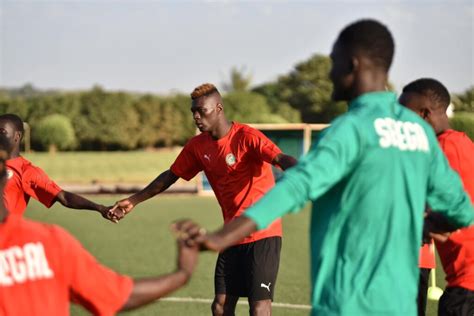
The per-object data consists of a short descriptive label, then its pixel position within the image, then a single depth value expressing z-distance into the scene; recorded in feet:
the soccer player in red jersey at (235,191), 38.09
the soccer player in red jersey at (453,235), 25.90
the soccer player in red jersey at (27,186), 37.13
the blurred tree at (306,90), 345.34
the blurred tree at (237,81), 478.92
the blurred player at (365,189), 18.57
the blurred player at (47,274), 17.31
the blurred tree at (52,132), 247.13
